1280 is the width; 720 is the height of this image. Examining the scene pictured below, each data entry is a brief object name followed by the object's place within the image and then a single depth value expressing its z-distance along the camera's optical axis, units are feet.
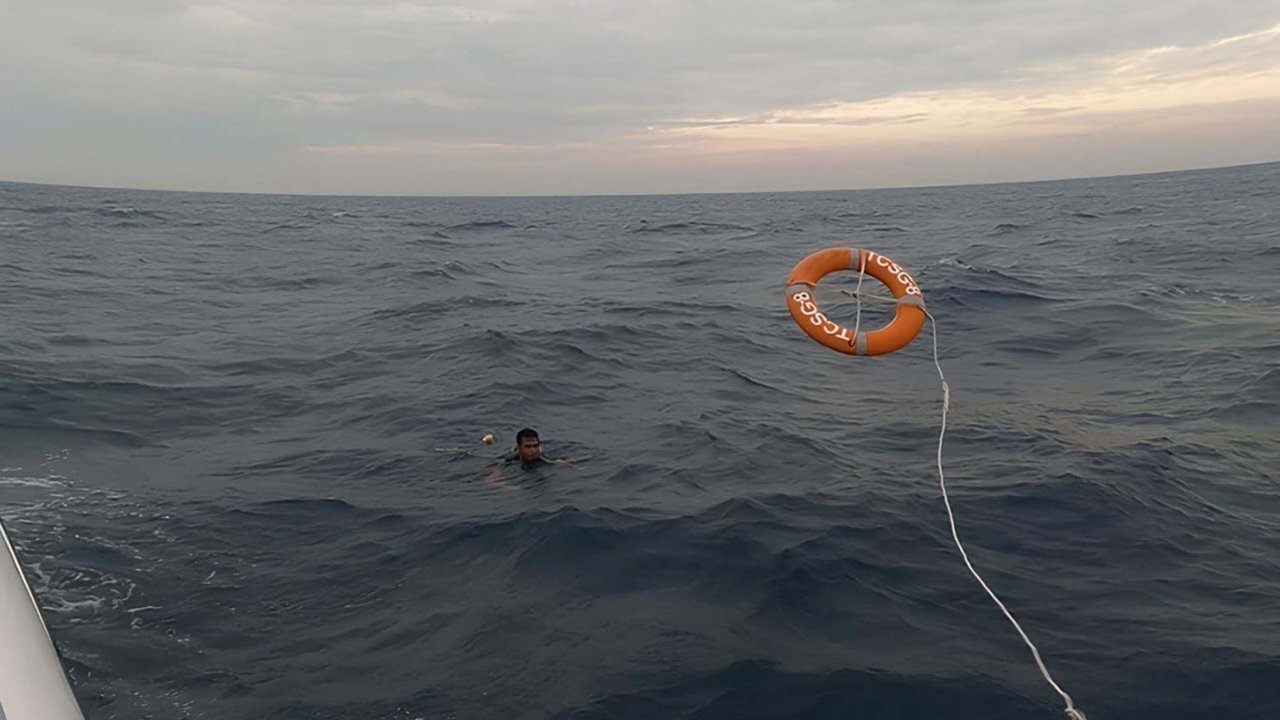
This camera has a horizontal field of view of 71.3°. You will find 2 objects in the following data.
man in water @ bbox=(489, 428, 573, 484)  29.60
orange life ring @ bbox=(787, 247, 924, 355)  25.89
